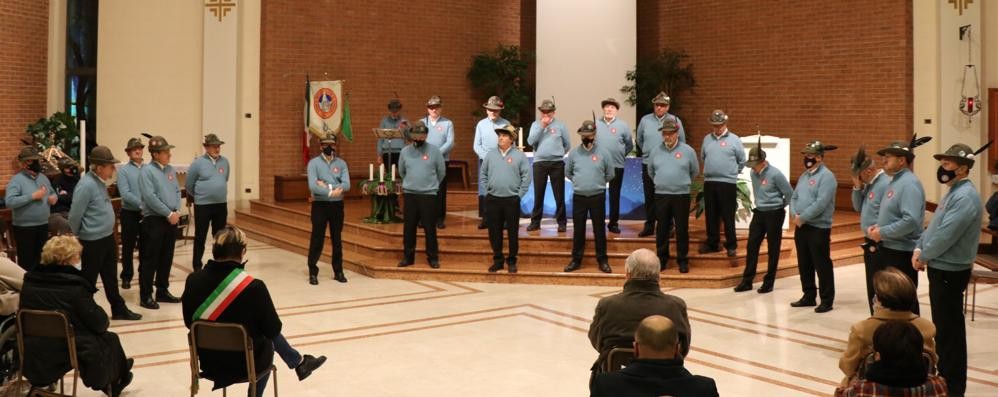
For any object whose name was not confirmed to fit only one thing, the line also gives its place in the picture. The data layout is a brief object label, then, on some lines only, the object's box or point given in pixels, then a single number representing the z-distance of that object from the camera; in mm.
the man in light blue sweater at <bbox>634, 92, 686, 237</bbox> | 11531
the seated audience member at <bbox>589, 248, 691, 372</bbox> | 4938
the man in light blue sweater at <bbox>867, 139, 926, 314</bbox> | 6984
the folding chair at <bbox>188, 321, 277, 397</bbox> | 5062
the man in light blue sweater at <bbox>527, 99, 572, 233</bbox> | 11531
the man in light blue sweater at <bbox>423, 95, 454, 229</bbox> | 12312
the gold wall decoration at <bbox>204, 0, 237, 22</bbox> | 16562
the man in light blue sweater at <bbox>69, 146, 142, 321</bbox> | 8258
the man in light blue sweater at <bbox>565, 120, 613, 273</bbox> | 10516
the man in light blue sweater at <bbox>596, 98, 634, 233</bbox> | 11438
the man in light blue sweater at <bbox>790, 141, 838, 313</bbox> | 9227
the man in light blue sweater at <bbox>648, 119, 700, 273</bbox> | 10406
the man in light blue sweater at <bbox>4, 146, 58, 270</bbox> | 9008
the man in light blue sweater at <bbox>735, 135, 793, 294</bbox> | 9922
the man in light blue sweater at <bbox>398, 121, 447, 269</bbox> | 10828
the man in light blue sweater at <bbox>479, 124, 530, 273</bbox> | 10562
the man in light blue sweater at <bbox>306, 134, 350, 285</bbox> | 10633
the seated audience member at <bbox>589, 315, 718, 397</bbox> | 3557
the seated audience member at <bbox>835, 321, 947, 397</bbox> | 3912
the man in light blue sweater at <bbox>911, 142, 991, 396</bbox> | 6098
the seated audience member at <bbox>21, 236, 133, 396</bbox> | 5559
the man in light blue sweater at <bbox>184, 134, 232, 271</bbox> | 10648
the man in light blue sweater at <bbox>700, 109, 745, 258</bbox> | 10680
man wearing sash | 5172
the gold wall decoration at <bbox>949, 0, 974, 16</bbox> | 14125
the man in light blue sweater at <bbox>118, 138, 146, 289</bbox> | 9469
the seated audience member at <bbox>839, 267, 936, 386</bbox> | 4594
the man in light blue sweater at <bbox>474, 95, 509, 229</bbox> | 12109
